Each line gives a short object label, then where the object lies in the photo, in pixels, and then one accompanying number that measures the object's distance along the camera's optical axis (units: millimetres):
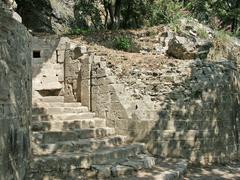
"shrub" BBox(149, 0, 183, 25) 14772
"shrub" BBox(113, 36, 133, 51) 12430
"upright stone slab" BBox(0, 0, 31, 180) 4918
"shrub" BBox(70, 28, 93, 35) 13338
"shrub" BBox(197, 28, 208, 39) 13318
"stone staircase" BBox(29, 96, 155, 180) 6730
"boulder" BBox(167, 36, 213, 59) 11867
